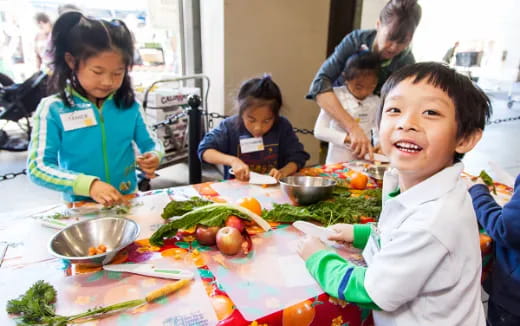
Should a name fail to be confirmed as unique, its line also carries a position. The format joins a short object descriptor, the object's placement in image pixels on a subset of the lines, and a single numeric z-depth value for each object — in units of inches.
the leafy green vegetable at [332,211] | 55.5
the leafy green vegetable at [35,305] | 32.9
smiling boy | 32.9
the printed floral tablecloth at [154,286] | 35.0
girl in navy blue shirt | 78.7
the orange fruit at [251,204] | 55.9
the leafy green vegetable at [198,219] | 47.5
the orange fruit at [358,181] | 71.8
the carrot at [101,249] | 43.1
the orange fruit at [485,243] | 55.0
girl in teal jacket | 58.1
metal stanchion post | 114.0
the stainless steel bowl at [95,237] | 42.8
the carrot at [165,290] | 36.2
